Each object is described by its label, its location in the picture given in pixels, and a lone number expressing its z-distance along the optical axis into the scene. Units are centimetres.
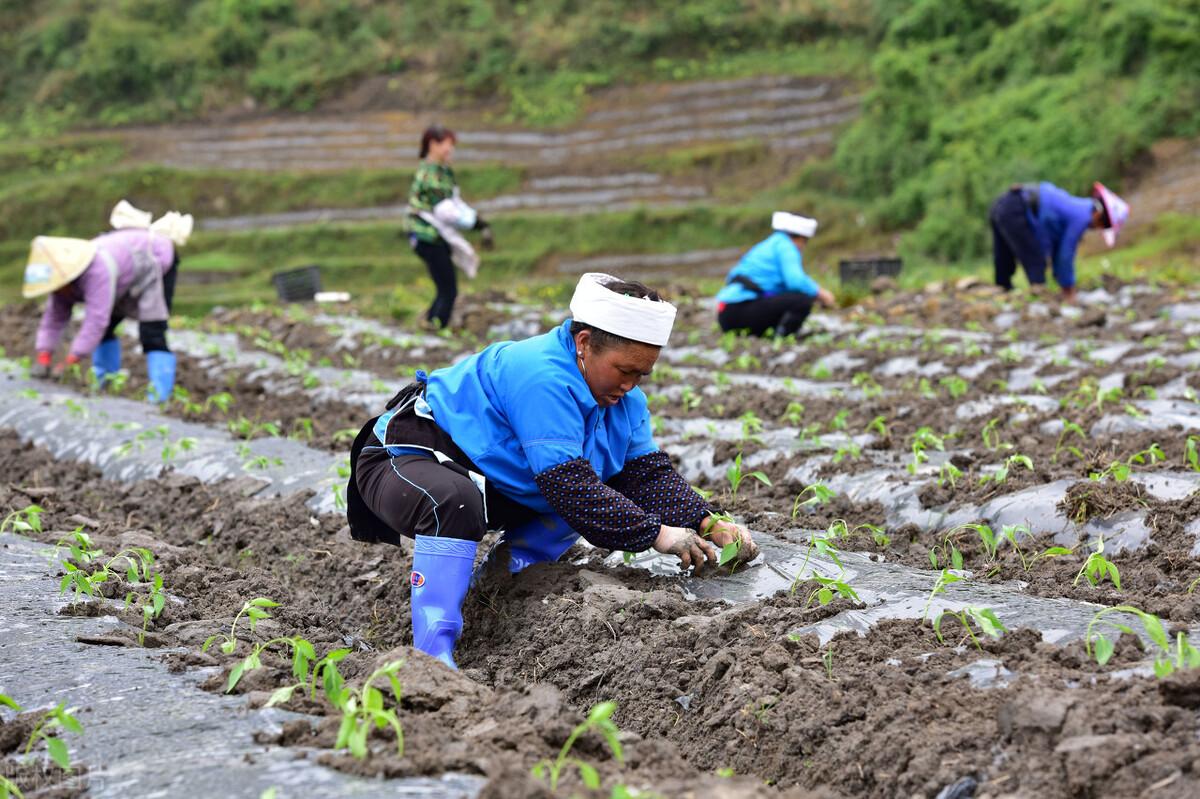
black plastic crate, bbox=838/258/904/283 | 1521
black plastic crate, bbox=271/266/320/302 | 1706
